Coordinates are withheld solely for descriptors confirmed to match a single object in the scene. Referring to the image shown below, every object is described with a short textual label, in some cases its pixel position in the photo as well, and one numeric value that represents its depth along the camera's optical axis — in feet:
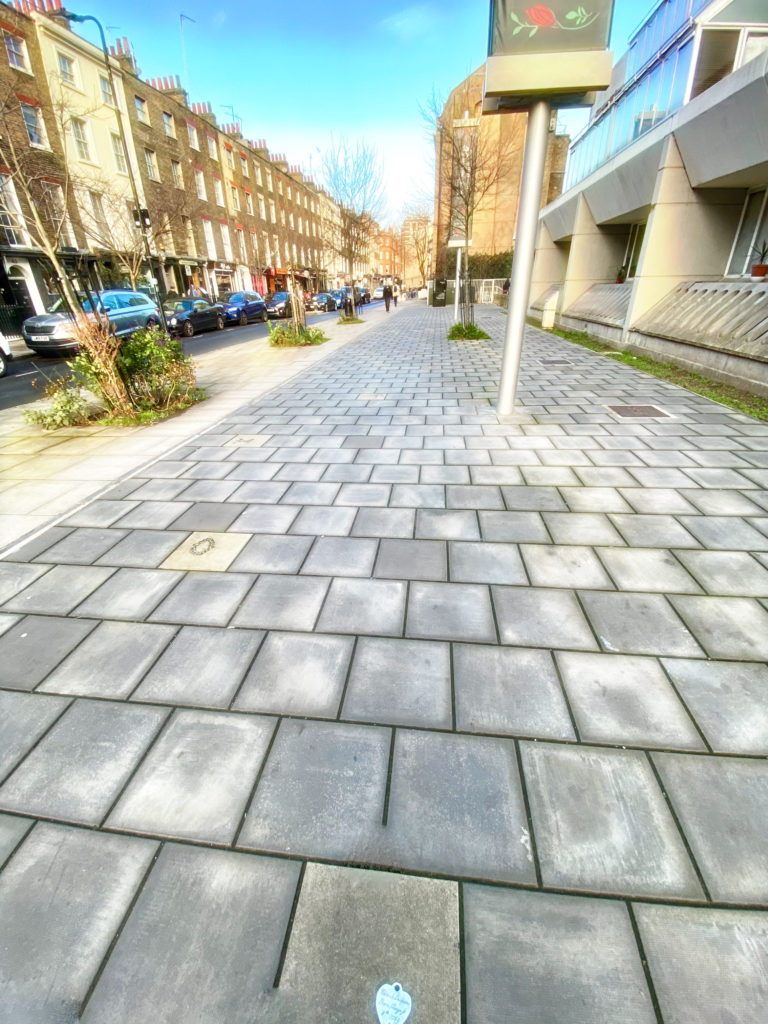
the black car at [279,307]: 91.35
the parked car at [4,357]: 37.18
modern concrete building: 24.36
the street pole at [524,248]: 16.34
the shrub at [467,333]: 46.62
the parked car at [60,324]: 44.11
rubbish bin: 114.06
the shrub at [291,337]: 48.08
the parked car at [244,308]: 77.30
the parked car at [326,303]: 118.42
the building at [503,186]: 105.29
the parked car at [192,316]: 64.13
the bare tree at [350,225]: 70.54
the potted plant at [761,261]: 27.63
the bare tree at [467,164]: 44.62
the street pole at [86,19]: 36.88
